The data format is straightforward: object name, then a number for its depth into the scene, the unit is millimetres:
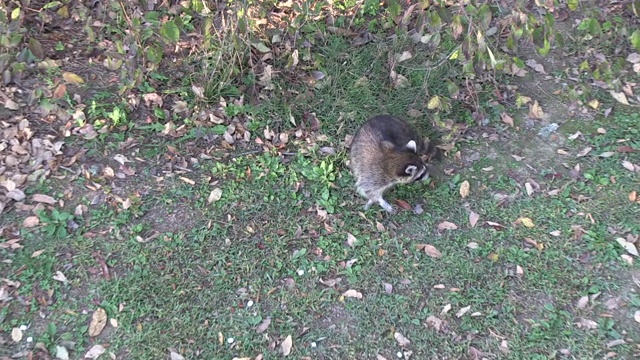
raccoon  4086
